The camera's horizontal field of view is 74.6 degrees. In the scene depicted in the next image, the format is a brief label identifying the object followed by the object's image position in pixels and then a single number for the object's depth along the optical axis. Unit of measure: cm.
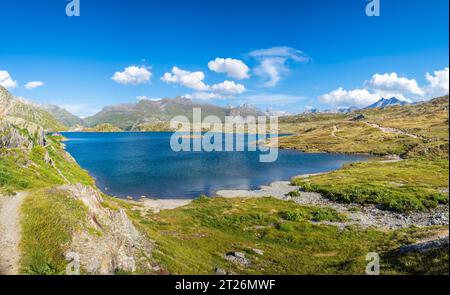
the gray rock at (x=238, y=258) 3343
